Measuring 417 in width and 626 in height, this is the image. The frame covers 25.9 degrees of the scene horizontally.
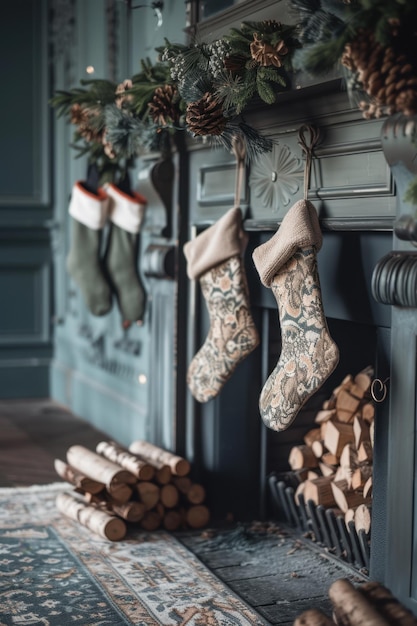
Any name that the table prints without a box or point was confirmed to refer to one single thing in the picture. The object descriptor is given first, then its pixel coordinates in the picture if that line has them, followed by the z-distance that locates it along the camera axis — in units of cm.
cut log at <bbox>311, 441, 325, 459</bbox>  312
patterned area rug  239
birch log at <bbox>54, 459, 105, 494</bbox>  319
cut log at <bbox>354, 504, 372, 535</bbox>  266
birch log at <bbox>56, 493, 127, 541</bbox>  302
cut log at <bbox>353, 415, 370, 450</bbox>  290
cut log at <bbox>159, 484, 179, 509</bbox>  318
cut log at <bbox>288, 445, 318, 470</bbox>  316
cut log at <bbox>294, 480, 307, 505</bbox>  304
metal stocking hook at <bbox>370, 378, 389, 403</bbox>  225
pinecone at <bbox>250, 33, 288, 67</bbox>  233
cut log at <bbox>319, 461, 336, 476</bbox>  306
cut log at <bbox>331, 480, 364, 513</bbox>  282
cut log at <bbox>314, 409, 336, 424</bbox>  312
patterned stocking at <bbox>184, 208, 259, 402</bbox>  293
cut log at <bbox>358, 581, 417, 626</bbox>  191
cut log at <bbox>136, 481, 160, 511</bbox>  314
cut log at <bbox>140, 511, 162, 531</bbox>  314
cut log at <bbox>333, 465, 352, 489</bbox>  288
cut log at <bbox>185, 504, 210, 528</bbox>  319
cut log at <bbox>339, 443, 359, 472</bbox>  291
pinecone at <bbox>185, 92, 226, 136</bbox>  258
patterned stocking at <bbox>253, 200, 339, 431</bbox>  245
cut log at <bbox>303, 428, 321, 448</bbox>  318
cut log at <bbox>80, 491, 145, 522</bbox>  309
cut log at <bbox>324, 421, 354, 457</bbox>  300
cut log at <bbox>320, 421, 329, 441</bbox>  309
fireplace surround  212
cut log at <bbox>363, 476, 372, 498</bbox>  276
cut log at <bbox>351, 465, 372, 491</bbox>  283
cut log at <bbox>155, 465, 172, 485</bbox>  322
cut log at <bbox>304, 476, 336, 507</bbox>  295
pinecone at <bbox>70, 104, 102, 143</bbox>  339
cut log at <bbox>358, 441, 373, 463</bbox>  288
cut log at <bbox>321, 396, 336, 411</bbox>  315
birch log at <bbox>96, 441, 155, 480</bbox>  318
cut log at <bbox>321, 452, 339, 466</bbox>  306
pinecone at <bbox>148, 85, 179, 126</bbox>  290
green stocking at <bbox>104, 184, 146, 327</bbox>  410
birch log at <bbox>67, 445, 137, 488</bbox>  314
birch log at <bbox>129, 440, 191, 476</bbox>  325
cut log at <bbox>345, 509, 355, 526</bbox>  276
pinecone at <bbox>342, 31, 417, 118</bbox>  191
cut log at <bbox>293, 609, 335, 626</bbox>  192
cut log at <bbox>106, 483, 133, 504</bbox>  312
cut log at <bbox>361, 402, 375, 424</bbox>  293
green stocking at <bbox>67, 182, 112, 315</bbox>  423
